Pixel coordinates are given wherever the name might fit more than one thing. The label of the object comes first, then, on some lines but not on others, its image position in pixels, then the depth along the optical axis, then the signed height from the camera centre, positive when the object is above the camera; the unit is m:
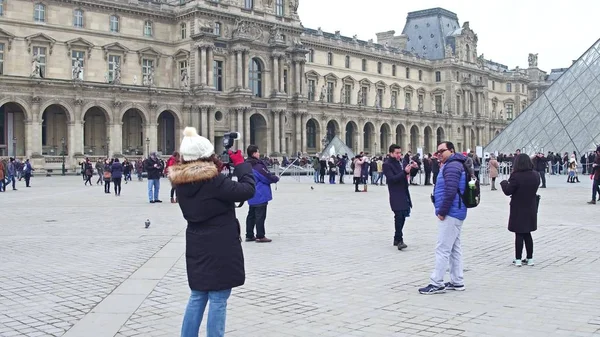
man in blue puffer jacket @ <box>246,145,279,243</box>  13.12 -0.87
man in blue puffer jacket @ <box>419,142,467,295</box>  8.35 -0.82
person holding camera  5.24 -0.62
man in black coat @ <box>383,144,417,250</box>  12.02 -0.67
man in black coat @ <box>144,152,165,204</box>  22.83 -0.62
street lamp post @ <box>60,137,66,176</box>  46.38 +0.45
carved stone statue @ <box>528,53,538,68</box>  110.56 +15.72
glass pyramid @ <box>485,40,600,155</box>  44.38 +2.65
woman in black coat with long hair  10.03 -0.77
